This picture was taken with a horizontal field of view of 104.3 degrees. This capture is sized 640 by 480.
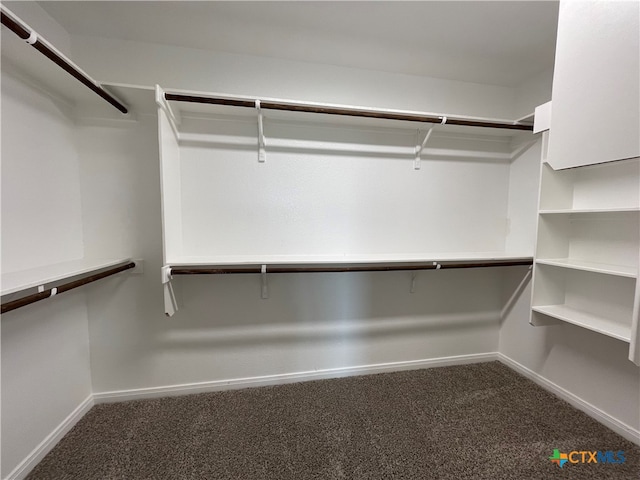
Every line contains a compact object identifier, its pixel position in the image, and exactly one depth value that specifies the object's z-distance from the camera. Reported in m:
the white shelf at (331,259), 1.49
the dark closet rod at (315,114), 1.41
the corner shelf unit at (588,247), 1.40
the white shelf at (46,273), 0.95
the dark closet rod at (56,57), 0.87
